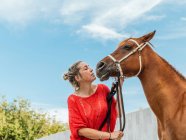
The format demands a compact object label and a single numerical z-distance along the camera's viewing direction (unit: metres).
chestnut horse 2.54
